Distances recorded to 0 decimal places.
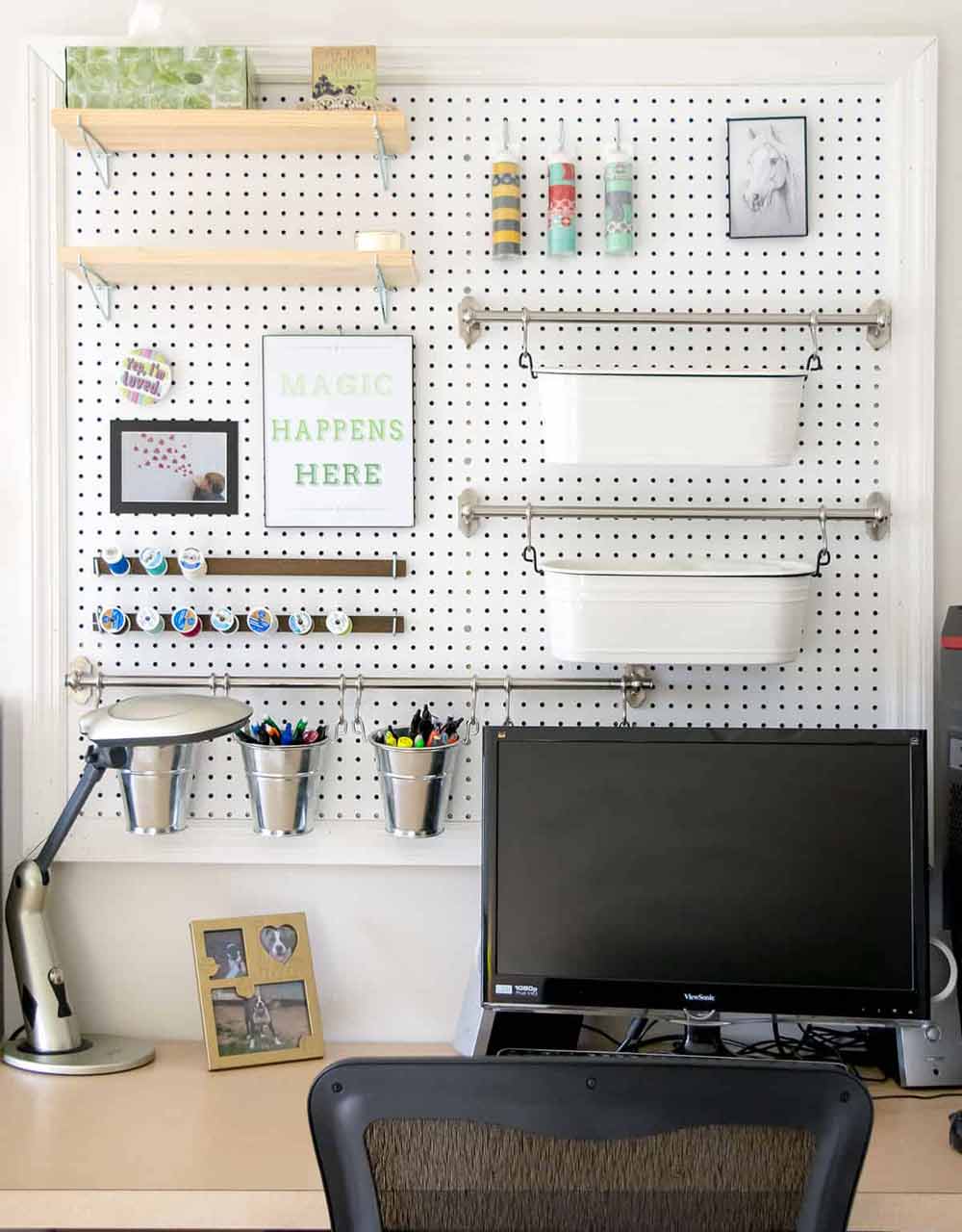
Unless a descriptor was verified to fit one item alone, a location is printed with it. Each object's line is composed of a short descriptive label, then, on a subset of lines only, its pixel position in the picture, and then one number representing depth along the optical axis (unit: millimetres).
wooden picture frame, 1610
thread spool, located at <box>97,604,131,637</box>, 1654
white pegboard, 1677
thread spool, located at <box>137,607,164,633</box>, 1649
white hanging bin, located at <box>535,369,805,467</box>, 1563
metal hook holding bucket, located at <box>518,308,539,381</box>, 1643
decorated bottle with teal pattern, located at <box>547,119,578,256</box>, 1635
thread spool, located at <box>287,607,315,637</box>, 1664
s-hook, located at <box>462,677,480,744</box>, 1687
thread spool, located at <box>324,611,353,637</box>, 1670
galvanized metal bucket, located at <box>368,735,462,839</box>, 1572
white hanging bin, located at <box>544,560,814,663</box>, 1530
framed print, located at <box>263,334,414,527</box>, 1683
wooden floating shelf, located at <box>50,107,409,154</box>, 1525
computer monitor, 1487
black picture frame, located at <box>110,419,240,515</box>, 1693
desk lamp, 1525
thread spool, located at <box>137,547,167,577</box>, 1660
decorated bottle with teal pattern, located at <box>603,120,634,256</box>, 1629
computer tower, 1524
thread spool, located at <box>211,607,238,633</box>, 1660
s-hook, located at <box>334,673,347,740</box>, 1687
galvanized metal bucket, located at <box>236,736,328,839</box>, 1586
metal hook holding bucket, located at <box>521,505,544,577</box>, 1684
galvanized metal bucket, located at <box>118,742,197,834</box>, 1570
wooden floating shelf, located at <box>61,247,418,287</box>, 1538
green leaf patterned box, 1554
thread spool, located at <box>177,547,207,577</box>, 1663
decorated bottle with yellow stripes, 1627
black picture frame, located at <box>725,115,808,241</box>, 1663
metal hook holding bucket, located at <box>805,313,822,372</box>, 1664
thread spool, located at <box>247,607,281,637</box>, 1655
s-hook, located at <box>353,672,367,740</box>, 1681
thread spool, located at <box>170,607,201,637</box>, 1653
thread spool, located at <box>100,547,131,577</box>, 1666
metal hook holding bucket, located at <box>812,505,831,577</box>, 1662
